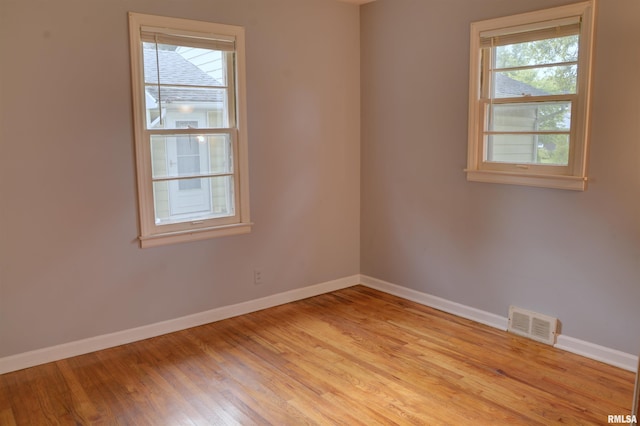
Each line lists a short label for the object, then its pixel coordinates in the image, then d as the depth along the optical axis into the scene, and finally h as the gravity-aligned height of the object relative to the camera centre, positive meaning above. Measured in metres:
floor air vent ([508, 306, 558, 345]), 3.53 -1.25
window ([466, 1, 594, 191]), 3.26 +0.34
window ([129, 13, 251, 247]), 3.55 +0.15
